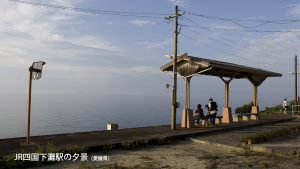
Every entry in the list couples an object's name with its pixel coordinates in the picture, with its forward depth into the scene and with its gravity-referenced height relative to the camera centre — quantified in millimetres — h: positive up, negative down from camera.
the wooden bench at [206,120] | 13853 -1017
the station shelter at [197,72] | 12880 +1952
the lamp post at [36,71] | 8031 +1020
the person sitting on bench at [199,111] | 13852 -457
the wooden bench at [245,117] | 16911 -963
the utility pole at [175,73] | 12391 +1529
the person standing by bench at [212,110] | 13747 -392
